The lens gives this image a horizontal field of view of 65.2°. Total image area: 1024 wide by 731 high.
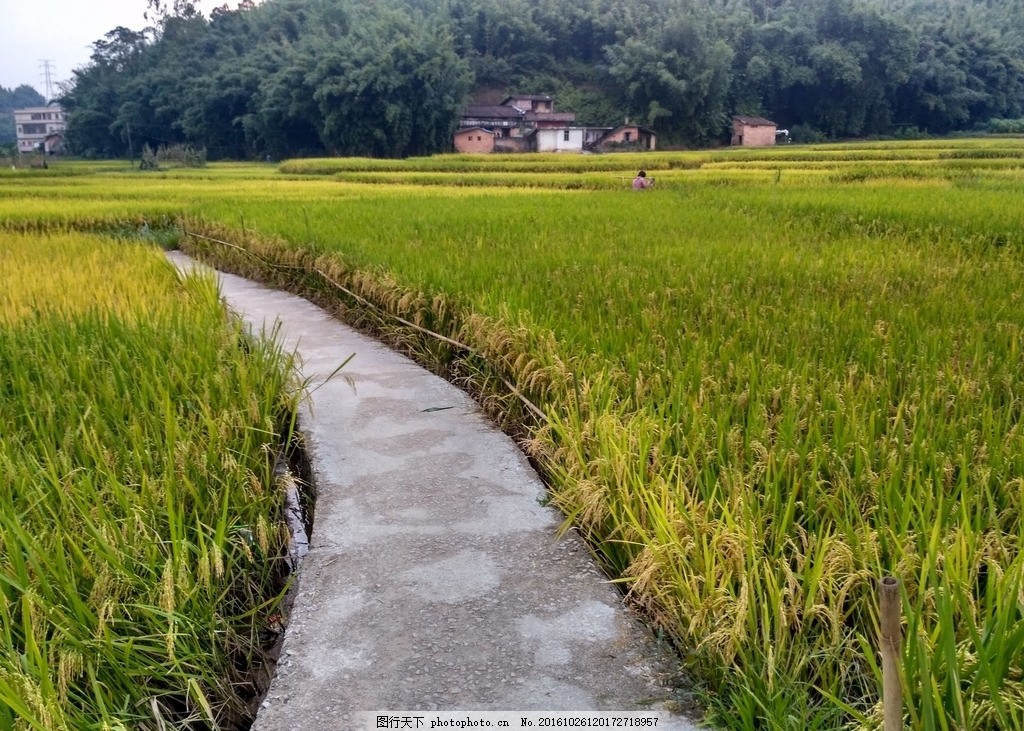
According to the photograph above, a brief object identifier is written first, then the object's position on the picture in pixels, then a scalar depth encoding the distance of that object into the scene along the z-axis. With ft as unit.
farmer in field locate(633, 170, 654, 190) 46.50
